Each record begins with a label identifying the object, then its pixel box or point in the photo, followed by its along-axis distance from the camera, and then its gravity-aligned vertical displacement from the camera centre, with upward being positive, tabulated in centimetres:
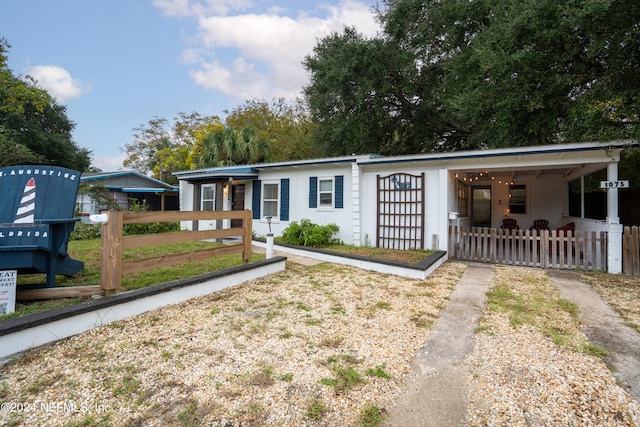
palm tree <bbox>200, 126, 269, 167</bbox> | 1838 +417
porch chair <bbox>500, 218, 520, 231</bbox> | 1112 -29
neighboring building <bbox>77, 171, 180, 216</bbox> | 1591 +141
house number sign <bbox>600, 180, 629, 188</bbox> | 597 +66
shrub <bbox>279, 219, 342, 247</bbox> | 901 -56
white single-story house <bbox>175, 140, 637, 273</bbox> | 687 +80
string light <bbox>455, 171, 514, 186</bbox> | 997 +143
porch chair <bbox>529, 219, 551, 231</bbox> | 1033 -27
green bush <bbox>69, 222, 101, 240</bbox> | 1102 -64
